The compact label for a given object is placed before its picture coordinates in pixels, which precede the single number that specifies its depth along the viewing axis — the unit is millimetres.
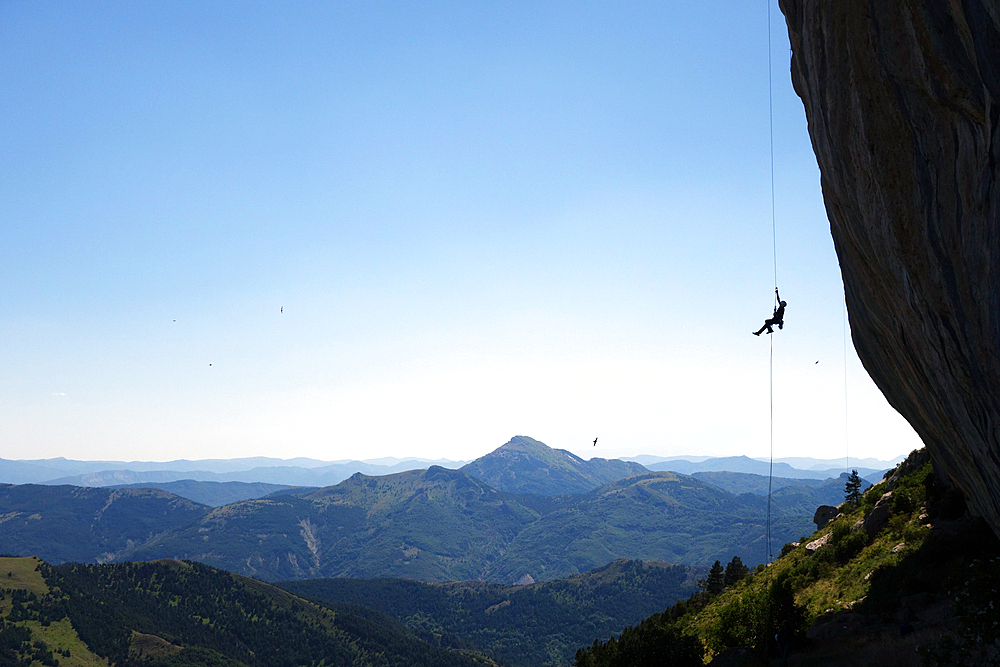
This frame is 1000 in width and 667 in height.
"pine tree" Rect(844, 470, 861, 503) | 60888
